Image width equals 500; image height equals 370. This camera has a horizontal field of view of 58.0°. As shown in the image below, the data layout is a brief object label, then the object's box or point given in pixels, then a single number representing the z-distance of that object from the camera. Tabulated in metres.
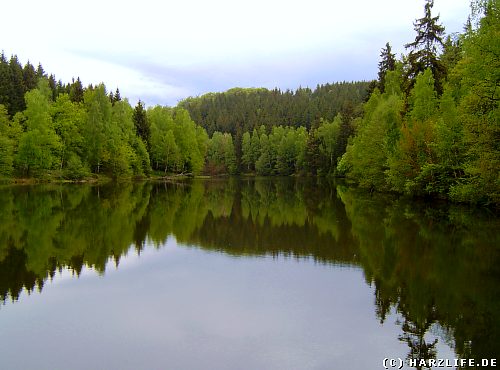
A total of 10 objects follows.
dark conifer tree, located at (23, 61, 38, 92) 89.33
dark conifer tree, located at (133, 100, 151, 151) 88.81
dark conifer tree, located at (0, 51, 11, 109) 78.50
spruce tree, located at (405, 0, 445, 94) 46.97
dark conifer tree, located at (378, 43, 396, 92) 64.81
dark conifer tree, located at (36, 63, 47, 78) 110.04
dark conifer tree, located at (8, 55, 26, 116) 82.00
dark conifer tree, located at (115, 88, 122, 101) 95.58
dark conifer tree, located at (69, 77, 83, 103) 86.38
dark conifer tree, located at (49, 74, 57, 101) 96.06
